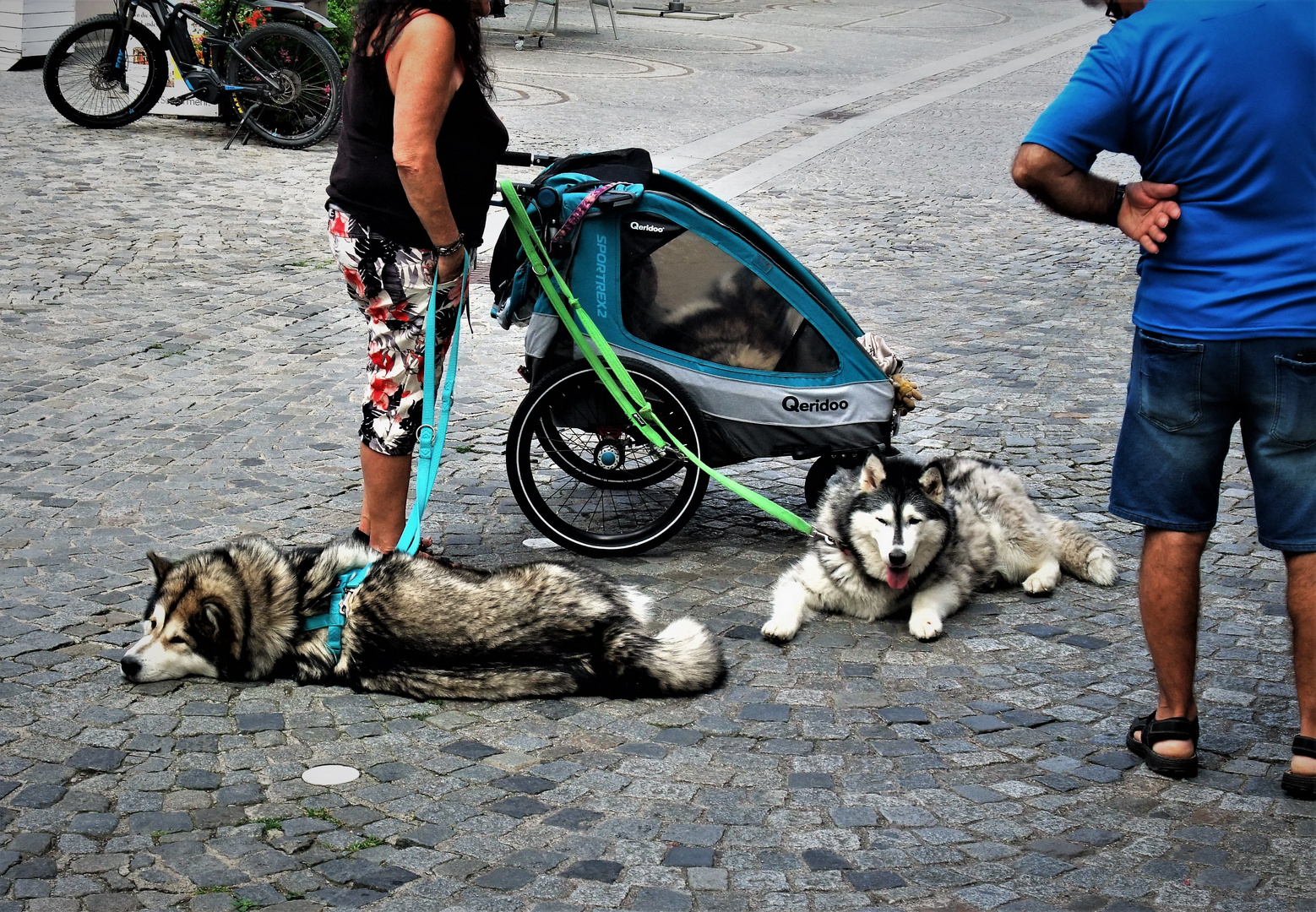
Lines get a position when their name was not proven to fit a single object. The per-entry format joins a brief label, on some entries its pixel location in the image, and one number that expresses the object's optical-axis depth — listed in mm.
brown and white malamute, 4211
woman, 4398
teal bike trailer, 5184
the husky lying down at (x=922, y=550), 4738
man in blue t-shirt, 3410
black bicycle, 12406
